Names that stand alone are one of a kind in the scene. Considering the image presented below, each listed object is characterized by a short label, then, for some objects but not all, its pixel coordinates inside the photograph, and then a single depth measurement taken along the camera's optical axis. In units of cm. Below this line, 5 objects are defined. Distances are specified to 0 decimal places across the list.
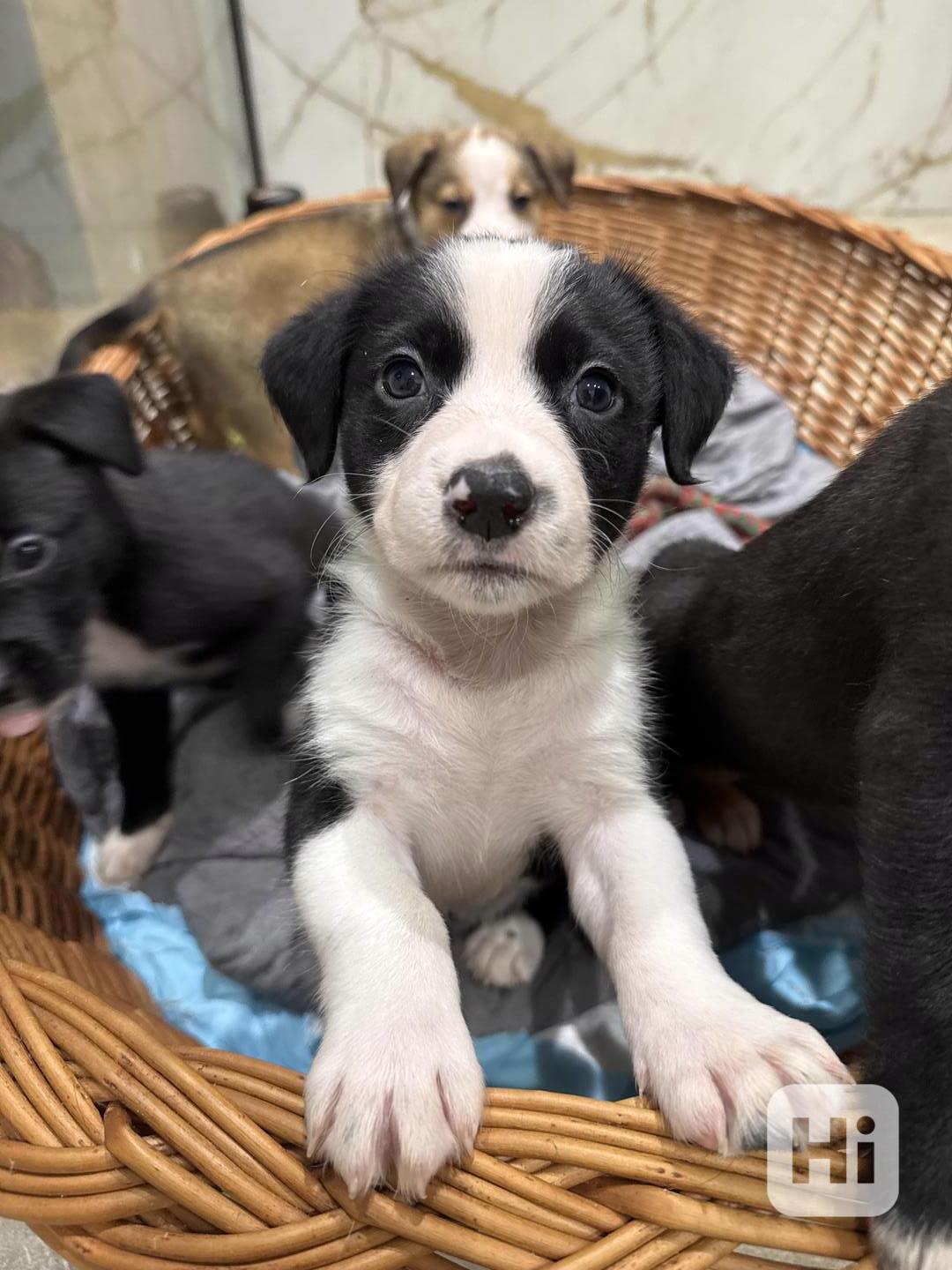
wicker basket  18
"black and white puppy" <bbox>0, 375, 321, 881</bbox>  28
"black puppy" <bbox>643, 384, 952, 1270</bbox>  18
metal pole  78
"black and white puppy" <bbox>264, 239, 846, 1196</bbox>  20
